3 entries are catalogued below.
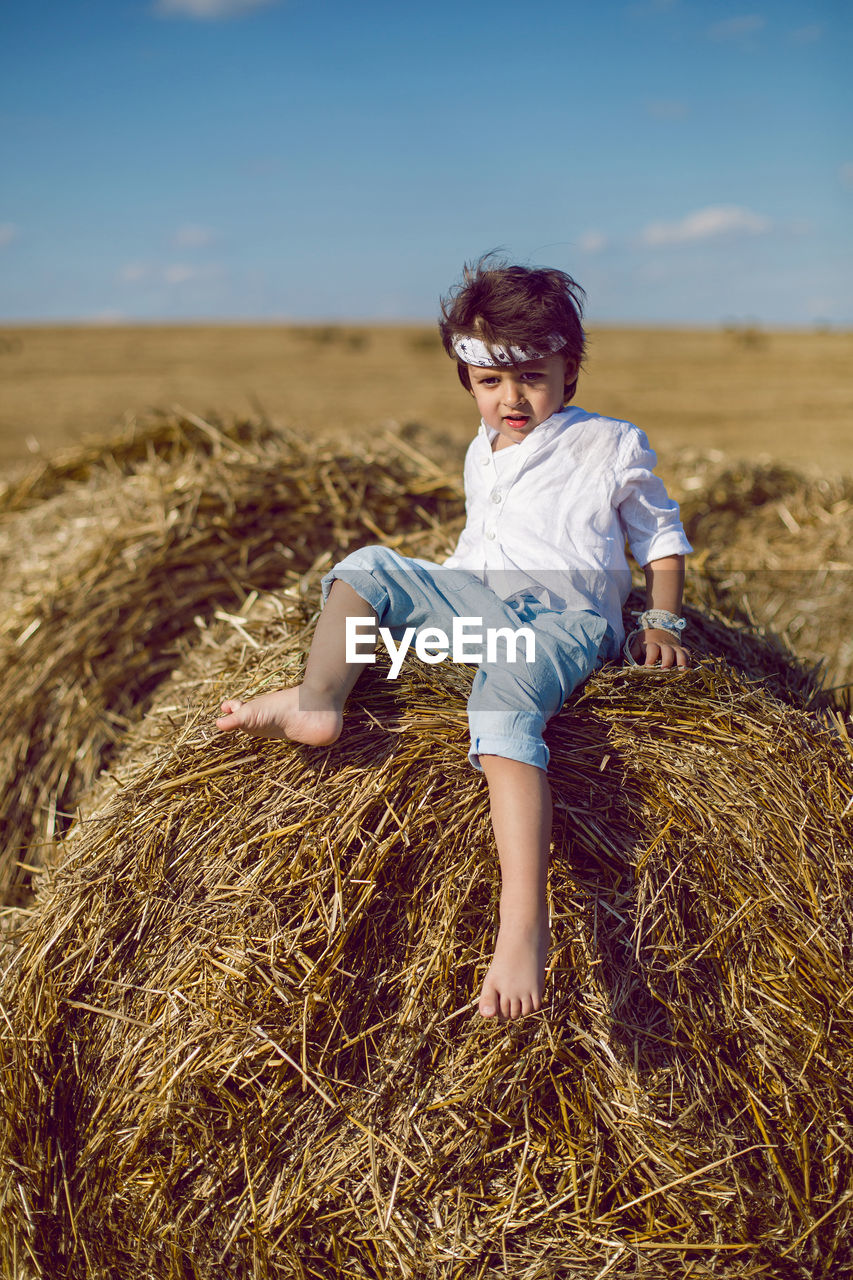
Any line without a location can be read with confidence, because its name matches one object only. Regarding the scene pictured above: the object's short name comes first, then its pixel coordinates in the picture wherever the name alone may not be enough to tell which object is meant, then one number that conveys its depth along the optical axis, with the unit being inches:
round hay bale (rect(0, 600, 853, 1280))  79.4
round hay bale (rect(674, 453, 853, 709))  187.9
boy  88.6
